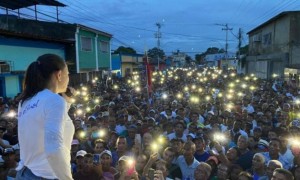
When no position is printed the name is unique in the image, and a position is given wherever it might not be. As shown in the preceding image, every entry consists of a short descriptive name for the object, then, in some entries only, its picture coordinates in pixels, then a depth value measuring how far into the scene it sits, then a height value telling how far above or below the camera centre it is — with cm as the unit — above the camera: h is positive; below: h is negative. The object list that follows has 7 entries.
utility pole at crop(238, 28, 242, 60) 4198 +546
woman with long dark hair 147 -30
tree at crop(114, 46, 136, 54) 5265 +458
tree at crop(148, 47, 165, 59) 6751 +508
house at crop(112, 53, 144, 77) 2821 +102
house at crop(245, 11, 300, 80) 1898 +199
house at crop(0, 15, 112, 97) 1179 +147
